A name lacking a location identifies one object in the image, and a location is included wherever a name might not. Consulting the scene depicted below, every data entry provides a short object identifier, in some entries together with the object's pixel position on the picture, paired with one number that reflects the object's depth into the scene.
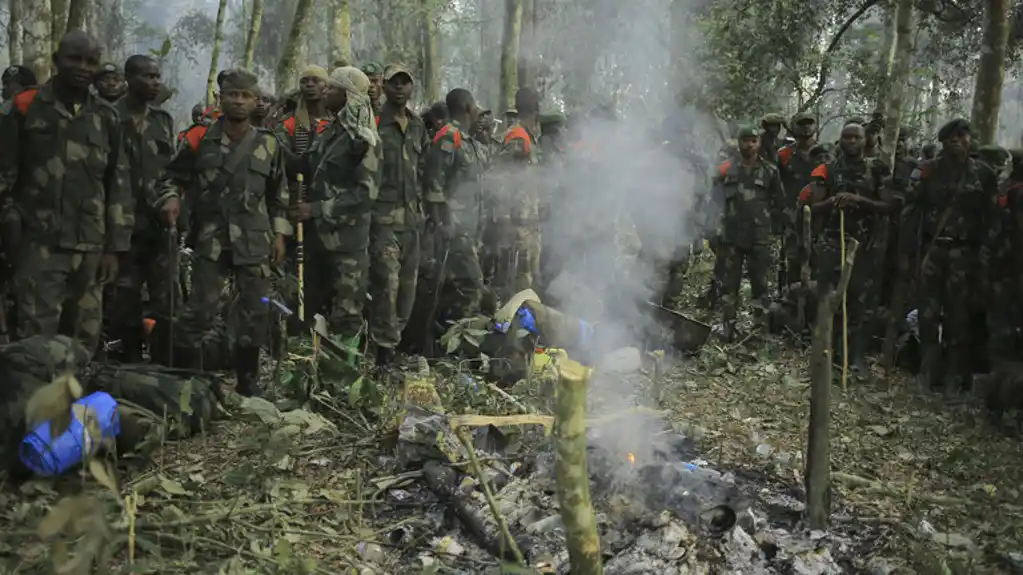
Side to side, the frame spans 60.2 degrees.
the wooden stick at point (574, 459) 3.12
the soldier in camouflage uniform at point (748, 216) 9.12
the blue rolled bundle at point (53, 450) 3.95
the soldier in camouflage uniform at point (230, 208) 5.42
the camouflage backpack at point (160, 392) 4.65
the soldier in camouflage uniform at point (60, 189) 5.25
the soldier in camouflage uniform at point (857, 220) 7.87
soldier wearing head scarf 6.19
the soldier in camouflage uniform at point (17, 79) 7.48
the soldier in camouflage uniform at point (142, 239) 6.21
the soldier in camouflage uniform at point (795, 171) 9.24
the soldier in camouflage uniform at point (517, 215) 8.10
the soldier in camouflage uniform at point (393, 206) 6.50
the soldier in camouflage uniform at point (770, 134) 10.03
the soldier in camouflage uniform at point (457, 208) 7.07
